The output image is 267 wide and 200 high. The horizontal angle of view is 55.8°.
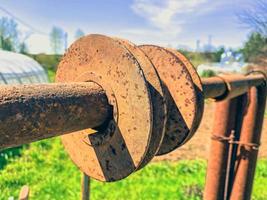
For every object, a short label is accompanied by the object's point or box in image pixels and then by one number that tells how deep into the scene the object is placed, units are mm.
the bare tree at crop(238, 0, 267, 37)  7843
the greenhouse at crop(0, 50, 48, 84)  8055
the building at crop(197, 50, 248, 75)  25964
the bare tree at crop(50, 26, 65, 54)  42392
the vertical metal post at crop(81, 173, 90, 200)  1403
